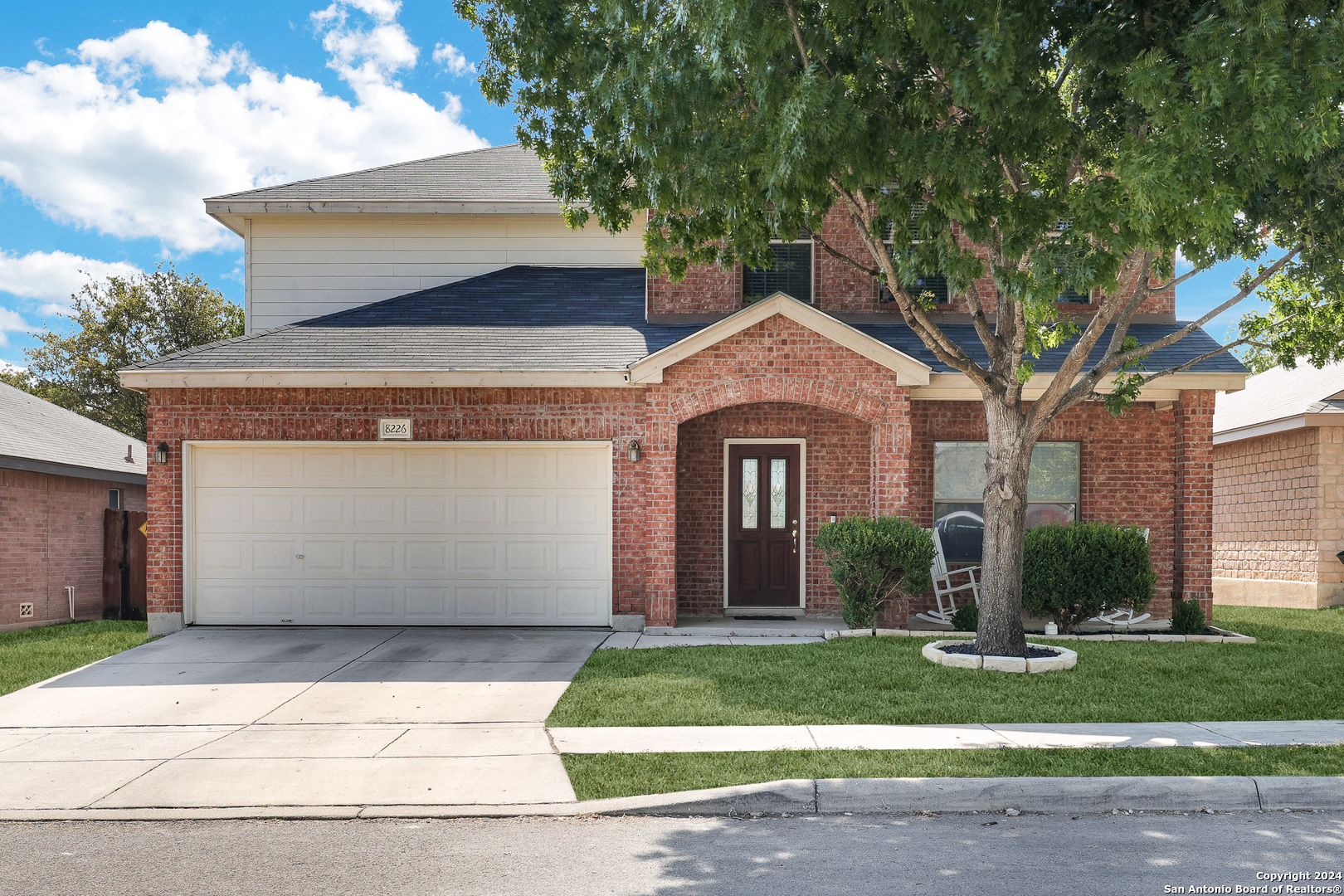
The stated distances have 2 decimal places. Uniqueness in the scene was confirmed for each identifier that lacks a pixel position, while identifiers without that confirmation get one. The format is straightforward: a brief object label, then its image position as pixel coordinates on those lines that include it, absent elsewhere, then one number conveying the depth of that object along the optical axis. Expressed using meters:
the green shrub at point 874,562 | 10.81
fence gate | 15.99
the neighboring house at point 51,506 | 14.29
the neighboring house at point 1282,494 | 14.77
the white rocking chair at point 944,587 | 12.23
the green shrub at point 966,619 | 11.38
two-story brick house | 11.64
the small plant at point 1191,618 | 11.46
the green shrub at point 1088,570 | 10.95
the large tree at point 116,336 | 30.67
